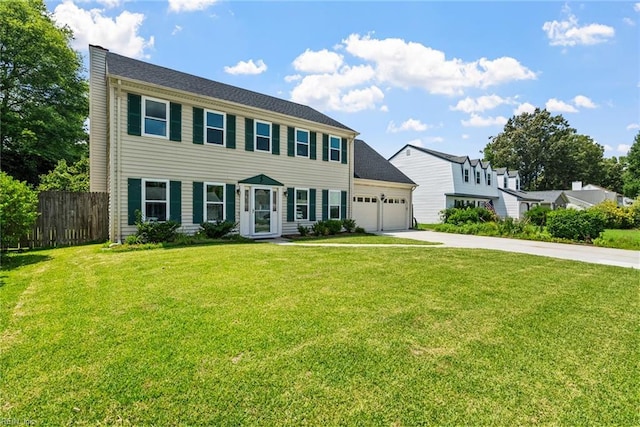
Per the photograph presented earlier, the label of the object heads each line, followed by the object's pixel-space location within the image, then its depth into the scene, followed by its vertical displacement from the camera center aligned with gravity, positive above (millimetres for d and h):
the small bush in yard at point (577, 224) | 13727 -527
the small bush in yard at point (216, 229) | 11641 -644
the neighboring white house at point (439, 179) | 24641 +2723
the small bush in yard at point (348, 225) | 15772 -650
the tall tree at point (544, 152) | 46938 +9370
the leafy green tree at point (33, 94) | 20422 +8163
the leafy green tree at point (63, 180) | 17578 +1771
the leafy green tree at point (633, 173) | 41594 +5438
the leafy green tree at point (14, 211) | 7668 -1
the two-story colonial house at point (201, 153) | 10602 +2348
